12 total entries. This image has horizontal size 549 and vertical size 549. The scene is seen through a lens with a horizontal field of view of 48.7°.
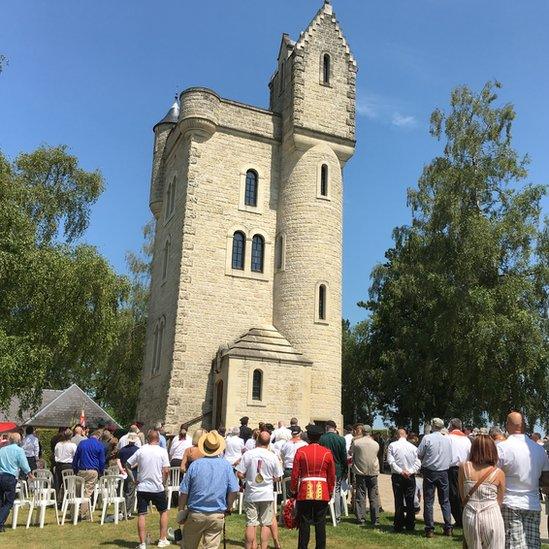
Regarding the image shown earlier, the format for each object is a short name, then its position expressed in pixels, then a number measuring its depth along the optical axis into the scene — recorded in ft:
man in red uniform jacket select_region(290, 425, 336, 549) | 24.02
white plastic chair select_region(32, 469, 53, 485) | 37.42
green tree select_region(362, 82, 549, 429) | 82.12
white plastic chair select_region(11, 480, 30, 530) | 35.53
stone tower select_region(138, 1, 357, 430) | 74.54
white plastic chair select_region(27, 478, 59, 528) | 35.78
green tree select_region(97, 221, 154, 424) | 118.32
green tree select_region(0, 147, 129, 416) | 60.44
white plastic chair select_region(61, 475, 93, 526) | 36.11
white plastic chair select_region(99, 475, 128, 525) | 36.82
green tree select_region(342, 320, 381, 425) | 116.37
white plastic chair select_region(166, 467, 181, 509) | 40.34
